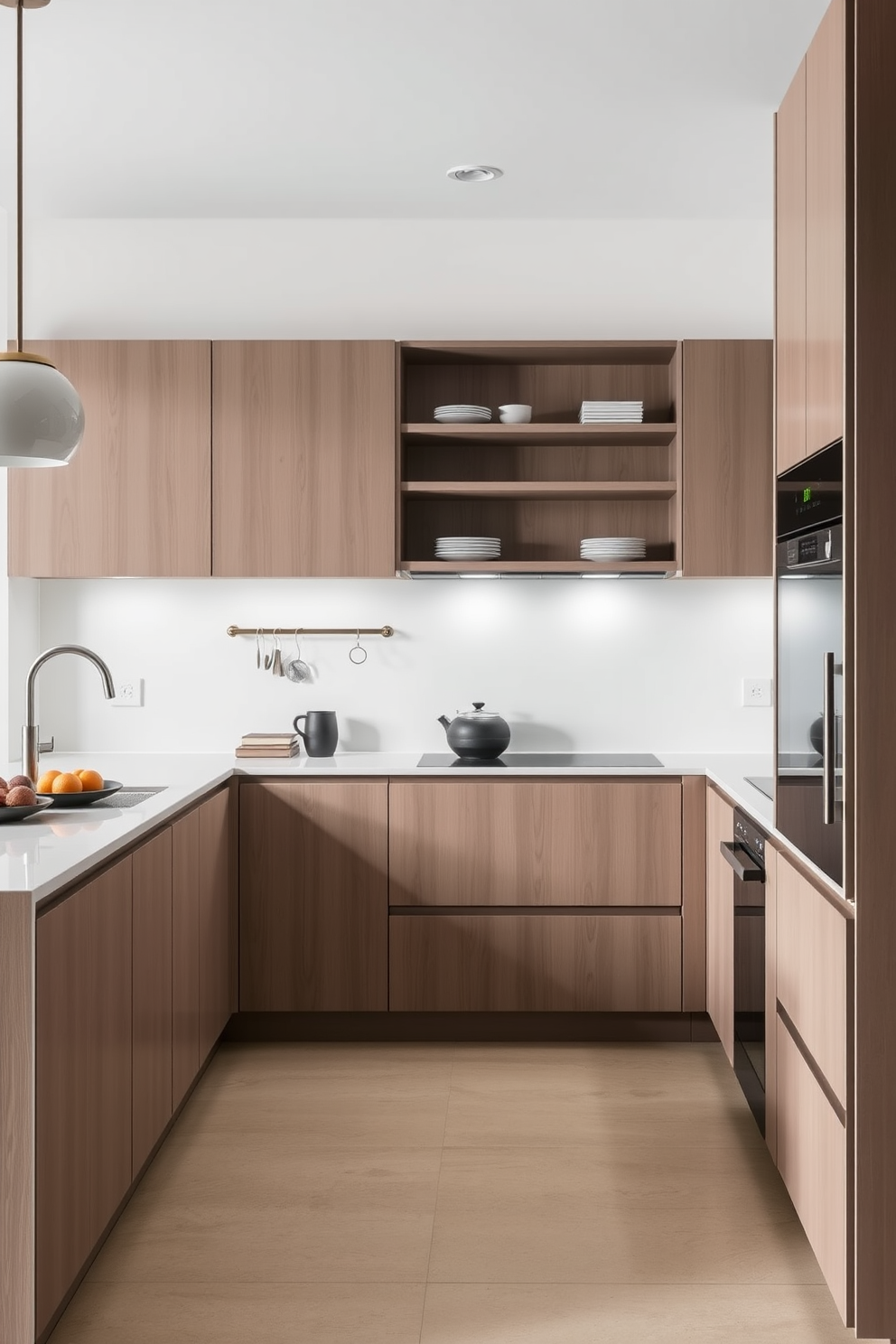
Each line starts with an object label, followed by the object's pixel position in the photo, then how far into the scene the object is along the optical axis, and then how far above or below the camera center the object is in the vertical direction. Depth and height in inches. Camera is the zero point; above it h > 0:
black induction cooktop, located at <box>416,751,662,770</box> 142.9 -10.9
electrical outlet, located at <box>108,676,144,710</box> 160.9 -2.4
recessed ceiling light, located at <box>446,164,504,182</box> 140.1 +61.2
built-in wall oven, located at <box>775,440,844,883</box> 78.1 +1.2
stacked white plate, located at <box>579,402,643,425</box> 147.7 +33.4
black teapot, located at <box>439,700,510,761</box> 147.3 -7.8
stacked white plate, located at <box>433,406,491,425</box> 146.7 +32.9
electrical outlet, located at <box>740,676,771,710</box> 159.0 -2.4
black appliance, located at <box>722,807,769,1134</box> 104.3 -26.7
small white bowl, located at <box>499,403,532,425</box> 148.6 +33.3
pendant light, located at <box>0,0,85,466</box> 90.7 +21.0
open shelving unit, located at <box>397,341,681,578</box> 157.9 +29.1
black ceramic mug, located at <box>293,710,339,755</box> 151.3 -7.8
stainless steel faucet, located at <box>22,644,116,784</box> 102.6 -4.6
